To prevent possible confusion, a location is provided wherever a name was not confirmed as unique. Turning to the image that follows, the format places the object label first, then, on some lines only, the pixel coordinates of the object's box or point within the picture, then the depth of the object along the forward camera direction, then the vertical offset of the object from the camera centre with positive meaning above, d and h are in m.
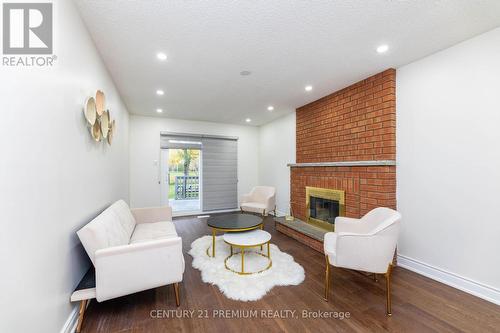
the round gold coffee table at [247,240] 2.54 -0.94
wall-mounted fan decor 1.97 +0.52
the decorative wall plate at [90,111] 1.91 +0.53
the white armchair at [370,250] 1.96 -0.79
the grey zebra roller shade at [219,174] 5.79 -0.20
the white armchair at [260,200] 4.69 -0.83
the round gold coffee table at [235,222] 2.93 -0.84
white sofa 1.70 -0.81
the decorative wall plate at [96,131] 2.08 +0.37
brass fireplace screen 3.48 -0.71
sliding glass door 5.50 -0.14
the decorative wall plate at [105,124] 2.34 +0.50
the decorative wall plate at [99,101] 2.18 +0.70
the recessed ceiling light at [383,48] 2.29 +1.32
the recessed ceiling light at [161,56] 2.43 +1.31
